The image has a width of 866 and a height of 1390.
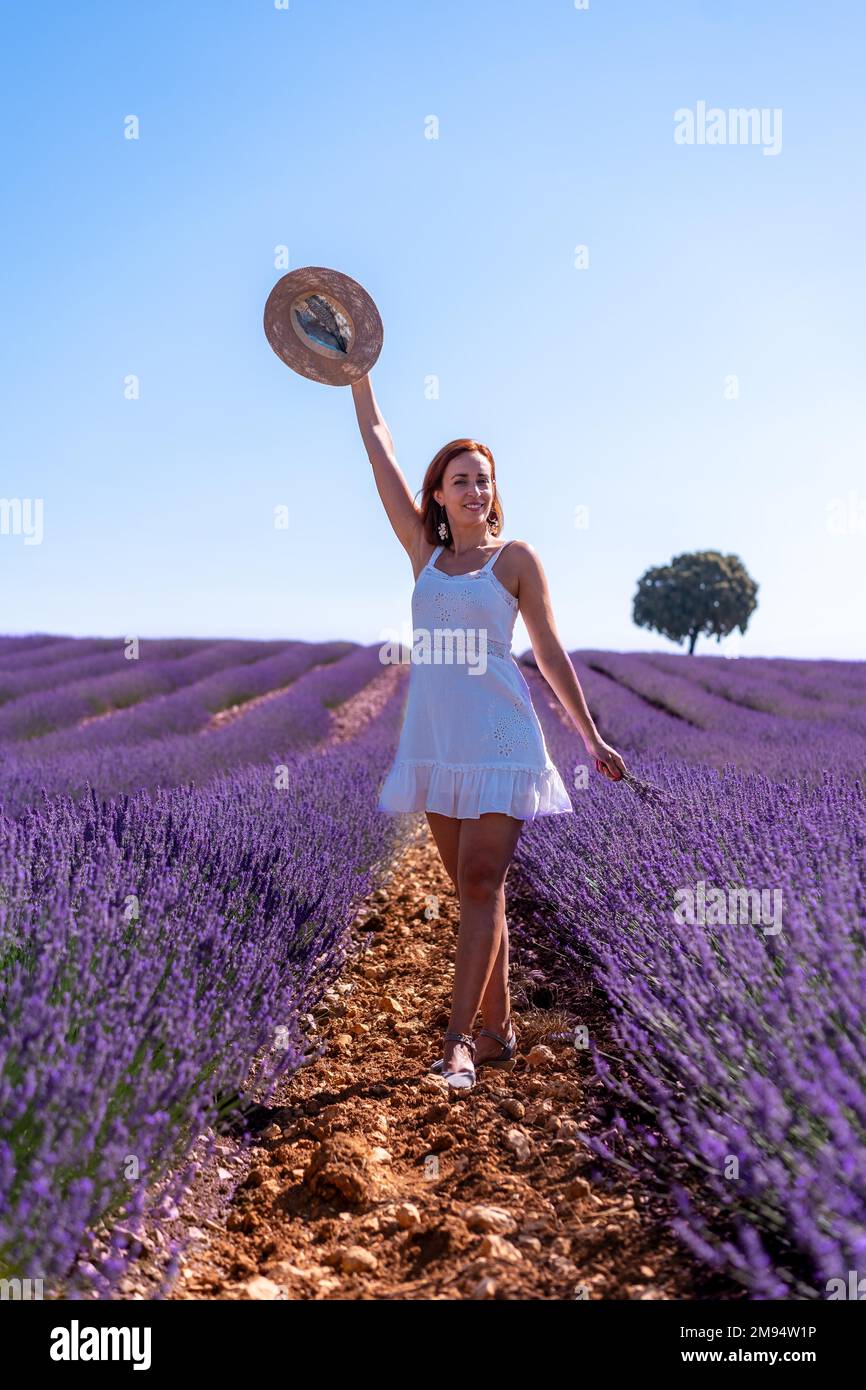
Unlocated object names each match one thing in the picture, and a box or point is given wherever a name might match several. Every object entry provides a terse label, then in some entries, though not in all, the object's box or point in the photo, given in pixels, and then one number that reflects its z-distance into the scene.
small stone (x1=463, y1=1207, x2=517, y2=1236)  1.69
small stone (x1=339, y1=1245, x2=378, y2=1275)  1.62
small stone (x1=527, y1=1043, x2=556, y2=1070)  2.42
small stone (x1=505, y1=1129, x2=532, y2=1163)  1.98
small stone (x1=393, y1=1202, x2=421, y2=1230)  1.74
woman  2.22
